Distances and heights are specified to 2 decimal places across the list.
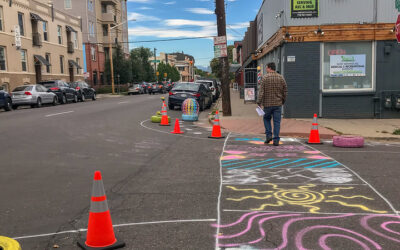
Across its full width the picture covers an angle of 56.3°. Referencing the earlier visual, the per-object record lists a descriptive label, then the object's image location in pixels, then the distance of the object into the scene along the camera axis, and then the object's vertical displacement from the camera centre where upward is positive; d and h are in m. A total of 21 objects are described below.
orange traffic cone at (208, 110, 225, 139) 10.40 -1.30
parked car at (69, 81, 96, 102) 31.00 -0.24
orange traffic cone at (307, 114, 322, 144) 9.30 -1.36
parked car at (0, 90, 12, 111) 20.41 -0.62
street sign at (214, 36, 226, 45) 15.19 +1.78
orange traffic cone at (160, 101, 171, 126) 13.30 -1.26
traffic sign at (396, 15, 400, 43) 10.31 +1.35
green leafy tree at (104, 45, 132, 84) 50.72 +2.65
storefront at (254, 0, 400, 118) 13.58 +0.76
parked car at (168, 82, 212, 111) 19.44 -0.46
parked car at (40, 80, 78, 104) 27.06 -0.12
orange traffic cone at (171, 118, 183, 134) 11.28 -1.33
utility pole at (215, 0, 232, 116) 15.21 +0.85
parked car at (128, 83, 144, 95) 45.69 -0.35
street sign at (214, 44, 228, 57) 15.09 +1.33
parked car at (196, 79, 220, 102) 28.66 -0.55
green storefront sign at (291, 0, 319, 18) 13.52 +2.65
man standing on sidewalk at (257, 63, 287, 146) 8.96 -0.28
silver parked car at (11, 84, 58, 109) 22.92 -0.42
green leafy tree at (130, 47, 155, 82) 55.22 +3.21
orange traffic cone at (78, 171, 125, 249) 3.42 -1.24
